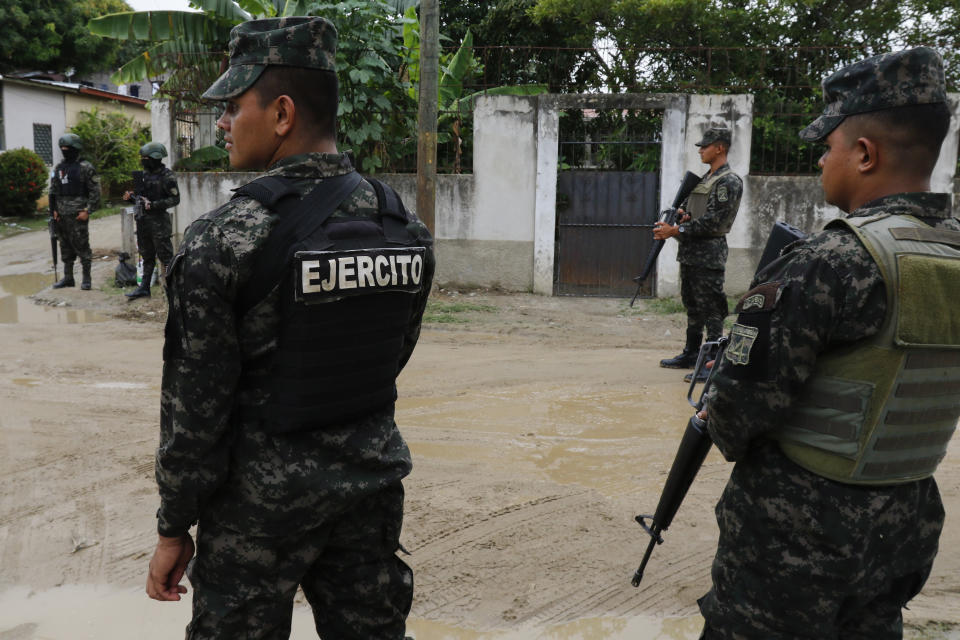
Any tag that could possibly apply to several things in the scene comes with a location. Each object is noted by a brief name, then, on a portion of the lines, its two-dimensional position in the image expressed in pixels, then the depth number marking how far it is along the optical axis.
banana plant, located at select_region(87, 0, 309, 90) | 11.88
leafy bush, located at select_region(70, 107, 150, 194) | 21.66
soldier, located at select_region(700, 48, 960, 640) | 1.75
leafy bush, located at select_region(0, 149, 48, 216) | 18.80
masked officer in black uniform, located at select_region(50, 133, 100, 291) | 10.47
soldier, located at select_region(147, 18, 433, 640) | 1.80
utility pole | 8.55
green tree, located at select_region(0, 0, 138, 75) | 25.17
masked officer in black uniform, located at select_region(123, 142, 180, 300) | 9.73
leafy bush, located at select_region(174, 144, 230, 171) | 12.05
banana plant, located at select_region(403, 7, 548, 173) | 11.39
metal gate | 10.58
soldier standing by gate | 6.11
